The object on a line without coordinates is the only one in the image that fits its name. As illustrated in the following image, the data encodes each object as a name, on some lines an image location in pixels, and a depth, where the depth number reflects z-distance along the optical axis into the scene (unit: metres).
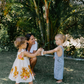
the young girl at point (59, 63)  3.19
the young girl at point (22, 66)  2.64
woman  3.63
